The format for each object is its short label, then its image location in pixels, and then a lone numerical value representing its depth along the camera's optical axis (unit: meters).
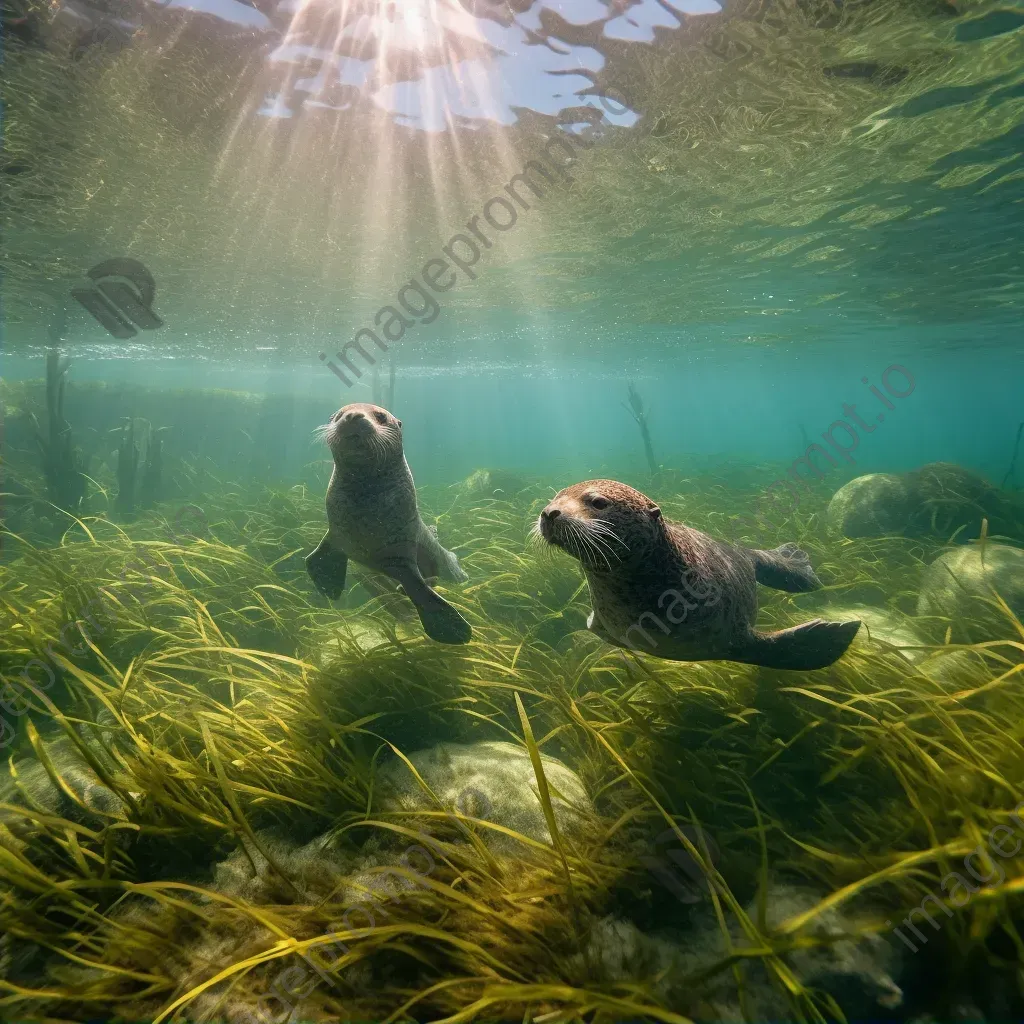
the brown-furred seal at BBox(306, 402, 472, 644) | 3.63
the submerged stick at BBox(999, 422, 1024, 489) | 9.30
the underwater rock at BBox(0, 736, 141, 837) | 2.25
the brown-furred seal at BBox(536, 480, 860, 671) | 2.43
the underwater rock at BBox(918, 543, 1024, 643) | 3.99
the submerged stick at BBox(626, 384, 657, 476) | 15.91
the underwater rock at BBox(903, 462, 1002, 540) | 8.06
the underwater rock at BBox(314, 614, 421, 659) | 3.91
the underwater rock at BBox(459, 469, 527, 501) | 14.16
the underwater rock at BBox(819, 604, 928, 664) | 3.59
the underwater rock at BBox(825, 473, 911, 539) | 8.34
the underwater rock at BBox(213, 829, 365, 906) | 2.01
